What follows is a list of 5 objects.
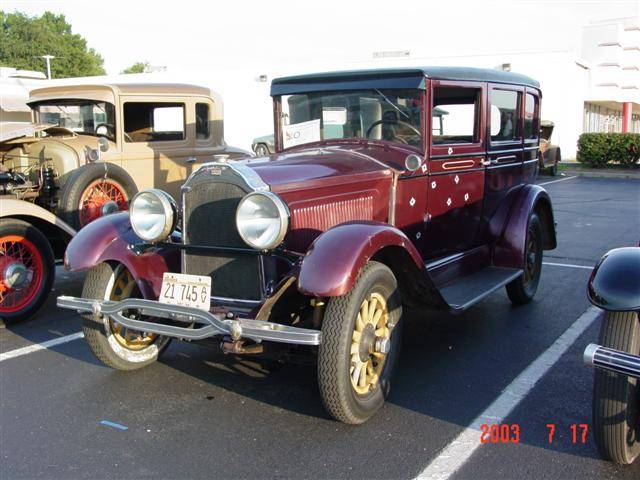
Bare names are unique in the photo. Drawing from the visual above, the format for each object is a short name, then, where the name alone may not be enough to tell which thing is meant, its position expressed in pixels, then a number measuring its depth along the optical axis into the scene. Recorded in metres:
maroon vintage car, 3.23
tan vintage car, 5.22
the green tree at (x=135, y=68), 85.71
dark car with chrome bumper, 2.69
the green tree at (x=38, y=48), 57.16
